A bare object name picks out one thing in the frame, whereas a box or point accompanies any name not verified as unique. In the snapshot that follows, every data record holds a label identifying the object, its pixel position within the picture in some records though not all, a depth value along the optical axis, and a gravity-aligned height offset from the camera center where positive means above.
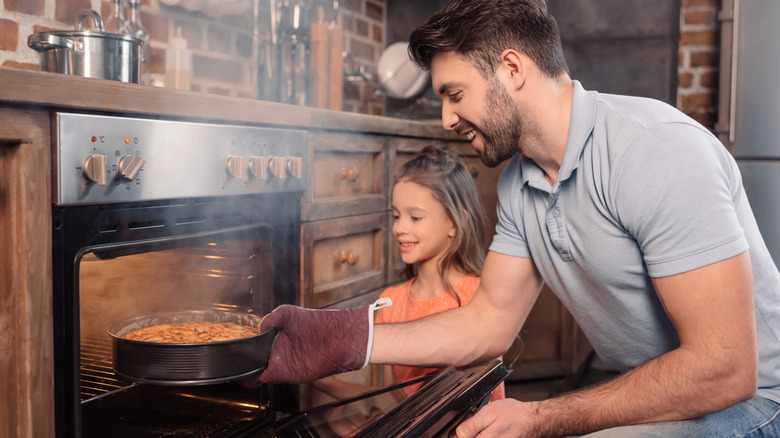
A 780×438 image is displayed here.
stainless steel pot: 1.17 +0.23
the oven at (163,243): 0.96 -0.11
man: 1.04 -0.12
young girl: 1.71 -0.14
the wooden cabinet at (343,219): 1.52 -0.09
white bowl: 2.78 +0.48
